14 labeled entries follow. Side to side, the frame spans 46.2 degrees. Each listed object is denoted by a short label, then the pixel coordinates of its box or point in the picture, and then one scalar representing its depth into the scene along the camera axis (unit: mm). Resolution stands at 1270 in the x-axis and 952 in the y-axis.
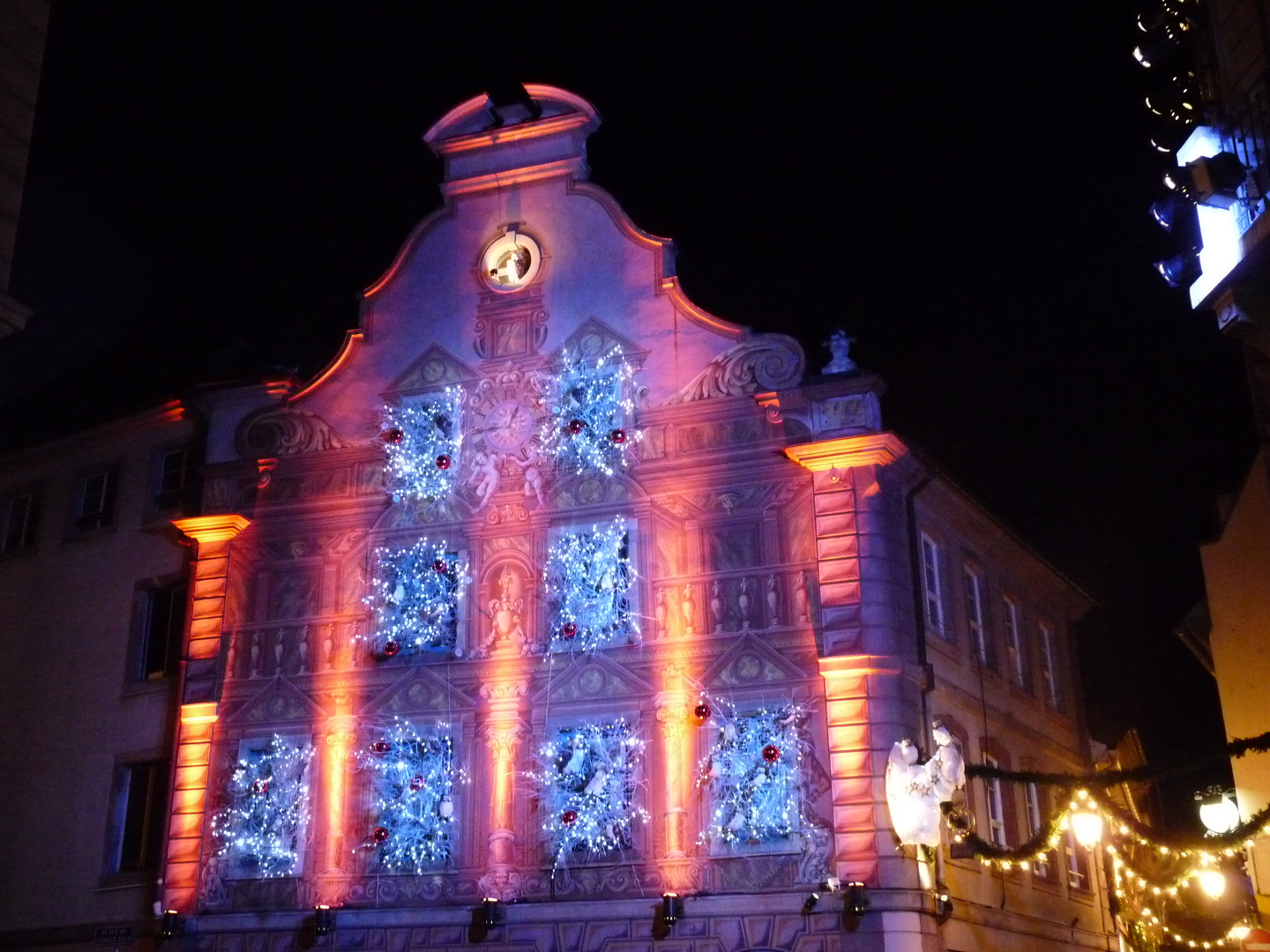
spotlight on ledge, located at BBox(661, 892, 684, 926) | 19672
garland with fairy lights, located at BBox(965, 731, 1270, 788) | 16172
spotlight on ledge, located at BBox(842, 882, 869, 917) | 18969
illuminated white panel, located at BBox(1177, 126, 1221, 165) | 13805
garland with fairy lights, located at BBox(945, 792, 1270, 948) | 17009
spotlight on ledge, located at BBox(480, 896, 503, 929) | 20547
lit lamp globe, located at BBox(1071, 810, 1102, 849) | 20406
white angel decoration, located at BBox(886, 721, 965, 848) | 19375
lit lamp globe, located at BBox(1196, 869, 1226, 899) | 22703
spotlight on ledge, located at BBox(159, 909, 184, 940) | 22016
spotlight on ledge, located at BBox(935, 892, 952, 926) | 19750
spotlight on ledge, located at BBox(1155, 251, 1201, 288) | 13477
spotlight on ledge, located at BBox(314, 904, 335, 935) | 21312
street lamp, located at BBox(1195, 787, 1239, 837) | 19508
